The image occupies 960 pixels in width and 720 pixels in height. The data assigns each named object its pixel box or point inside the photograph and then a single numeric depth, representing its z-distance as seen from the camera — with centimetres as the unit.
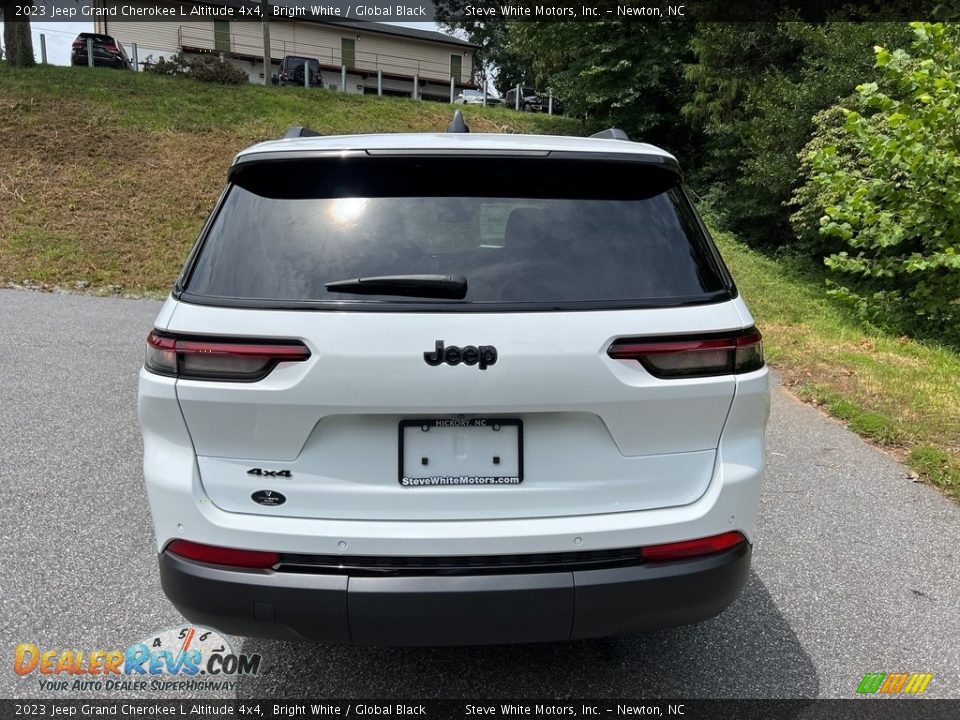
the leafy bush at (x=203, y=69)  2141
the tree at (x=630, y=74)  1697
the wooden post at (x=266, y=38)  2432
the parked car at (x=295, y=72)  3061
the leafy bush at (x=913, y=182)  630
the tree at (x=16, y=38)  2002
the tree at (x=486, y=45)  4553
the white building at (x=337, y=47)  3609
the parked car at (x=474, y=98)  3094
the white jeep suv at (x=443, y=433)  184
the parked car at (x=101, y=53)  2522
